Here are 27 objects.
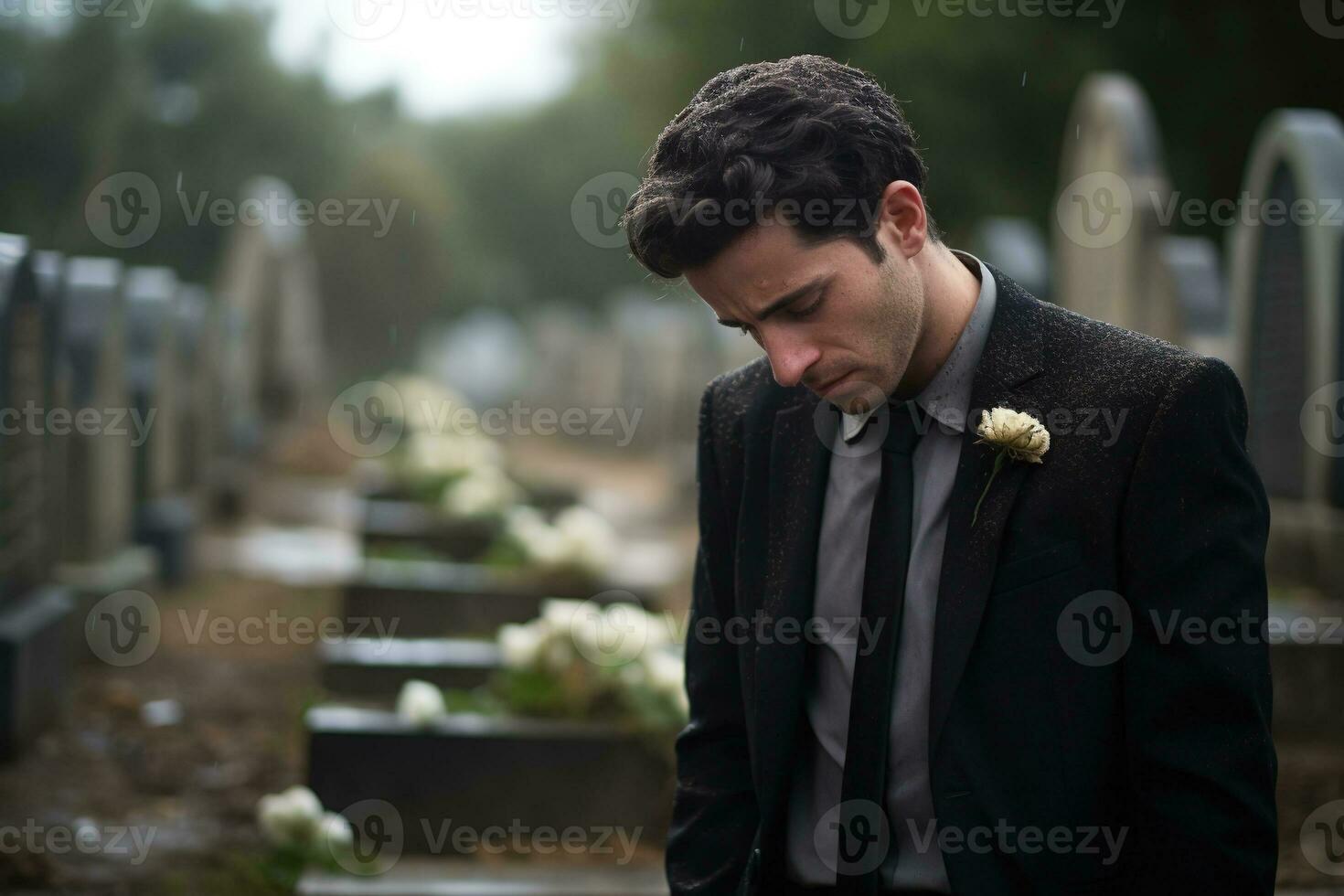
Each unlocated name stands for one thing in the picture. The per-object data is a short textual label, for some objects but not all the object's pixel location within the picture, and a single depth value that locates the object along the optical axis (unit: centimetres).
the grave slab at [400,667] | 545
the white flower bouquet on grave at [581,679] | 479
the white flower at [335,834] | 427
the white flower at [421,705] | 472
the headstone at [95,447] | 830
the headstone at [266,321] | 1598
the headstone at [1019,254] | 1070
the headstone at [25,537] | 589
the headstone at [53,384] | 686
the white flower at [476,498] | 865
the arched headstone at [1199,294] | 773
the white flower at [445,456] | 1032
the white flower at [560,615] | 502
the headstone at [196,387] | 1200
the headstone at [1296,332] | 624
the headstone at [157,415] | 1003
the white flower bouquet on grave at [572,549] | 679
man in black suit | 190
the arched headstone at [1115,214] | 862
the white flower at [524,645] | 504
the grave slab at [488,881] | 418
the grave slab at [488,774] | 472
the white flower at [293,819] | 430
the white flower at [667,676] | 479
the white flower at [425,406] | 1488
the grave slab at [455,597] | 677
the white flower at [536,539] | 688
